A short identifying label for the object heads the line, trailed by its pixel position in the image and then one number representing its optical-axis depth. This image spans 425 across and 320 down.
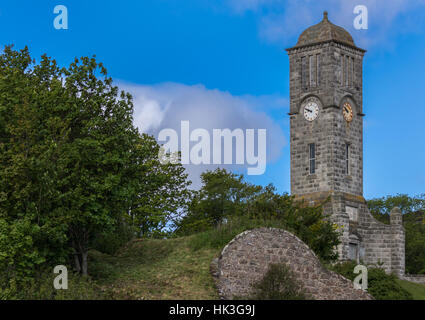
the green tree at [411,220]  84.28
